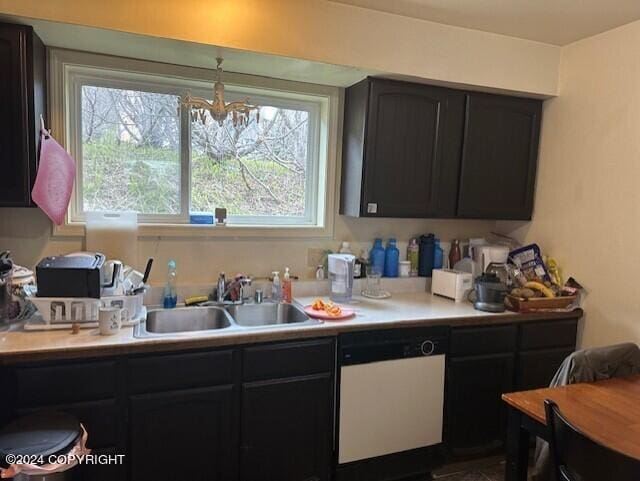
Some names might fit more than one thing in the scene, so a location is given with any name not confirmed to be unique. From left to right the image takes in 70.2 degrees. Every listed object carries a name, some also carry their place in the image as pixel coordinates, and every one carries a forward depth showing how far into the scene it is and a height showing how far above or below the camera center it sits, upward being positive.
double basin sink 2.21 -0.64
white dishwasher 2.13 -0.92
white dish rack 1.85 -0.51
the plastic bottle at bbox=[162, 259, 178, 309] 2.31 -0.52
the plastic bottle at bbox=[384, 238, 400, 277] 2.82 -0.37
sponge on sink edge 2.35 -0.57
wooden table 1.40 -0.66
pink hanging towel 2.00 +0.02
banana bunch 2.55 -0.46
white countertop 1.67 -0.59
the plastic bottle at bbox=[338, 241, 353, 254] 2.73 -0.30
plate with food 2.20 -0.57
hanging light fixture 2.03 +0.38
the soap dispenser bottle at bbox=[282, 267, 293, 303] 2.51 -0.52
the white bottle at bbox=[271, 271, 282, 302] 2.54 -0.53
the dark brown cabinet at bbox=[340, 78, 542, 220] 2.48 +0.28
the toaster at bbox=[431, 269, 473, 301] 2.62 -0.47
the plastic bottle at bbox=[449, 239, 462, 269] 2.98 -0.34
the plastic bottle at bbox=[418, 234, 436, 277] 2.89 -0.34
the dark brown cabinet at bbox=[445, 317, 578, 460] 2.35 -0.89
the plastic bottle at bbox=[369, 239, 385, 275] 2.80 -0.35
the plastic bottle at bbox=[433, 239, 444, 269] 2.90 -0.35
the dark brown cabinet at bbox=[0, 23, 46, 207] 1.85 +0.28
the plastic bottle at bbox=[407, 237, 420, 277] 2.90 -0.35
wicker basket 2.46 -0.53
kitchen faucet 2.41 -0.50
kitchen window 2.31 +0.24
